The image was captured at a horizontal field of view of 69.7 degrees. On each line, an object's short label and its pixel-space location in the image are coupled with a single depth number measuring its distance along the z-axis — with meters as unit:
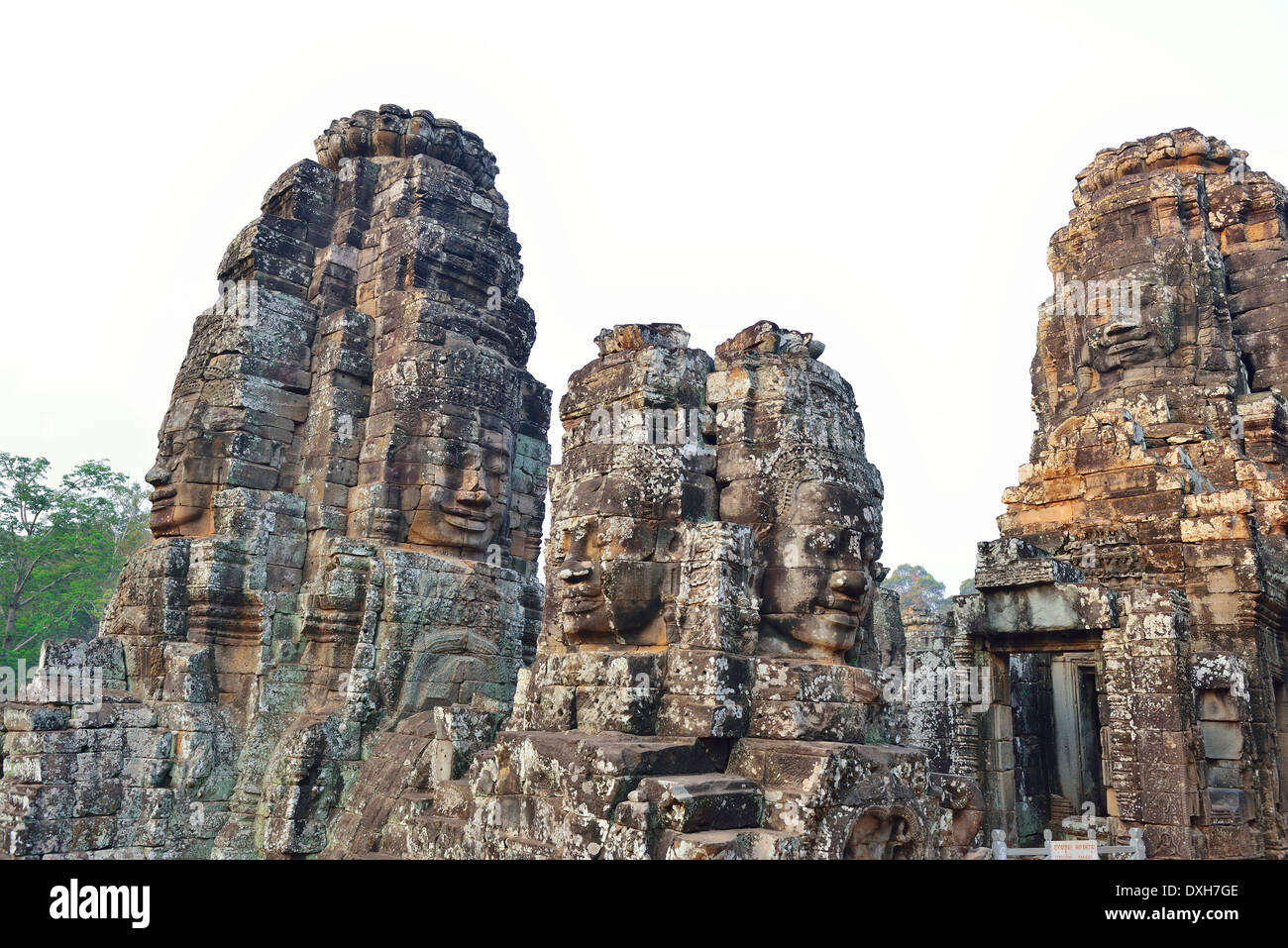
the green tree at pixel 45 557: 23.38
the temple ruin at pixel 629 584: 5.54
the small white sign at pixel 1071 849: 6.79
